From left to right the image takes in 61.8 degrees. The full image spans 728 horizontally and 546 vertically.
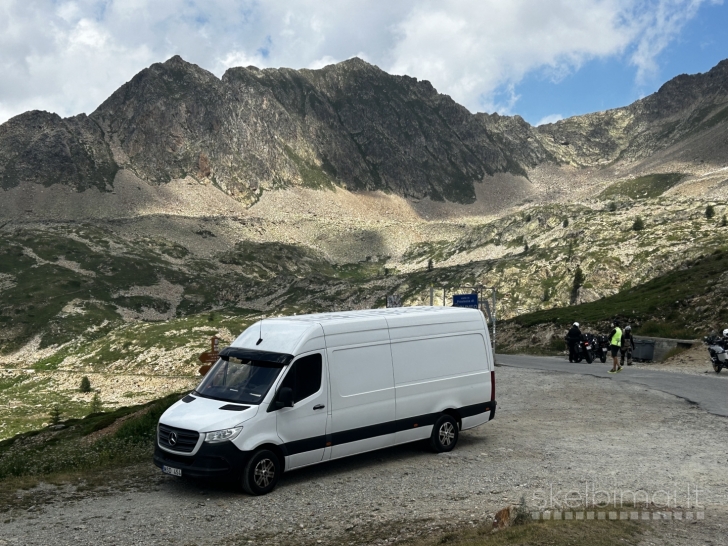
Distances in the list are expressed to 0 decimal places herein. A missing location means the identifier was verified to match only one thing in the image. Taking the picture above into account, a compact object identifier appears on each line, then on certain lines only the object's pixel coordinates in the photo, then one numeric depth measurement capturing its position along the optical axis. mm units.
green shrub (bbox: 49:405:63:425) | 45175
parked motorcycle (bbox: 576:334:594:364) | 39344
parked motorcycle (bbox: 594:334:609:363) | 39844
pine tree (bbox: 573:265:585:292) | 86500
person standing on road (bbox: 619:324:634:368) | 35062
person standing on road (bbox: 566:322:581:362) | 39000
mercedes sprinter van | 11273
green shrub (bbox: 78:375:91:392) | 68625
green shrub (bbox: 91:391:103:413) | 58384
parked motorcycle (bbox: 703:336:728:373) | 28359
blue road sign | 33000
